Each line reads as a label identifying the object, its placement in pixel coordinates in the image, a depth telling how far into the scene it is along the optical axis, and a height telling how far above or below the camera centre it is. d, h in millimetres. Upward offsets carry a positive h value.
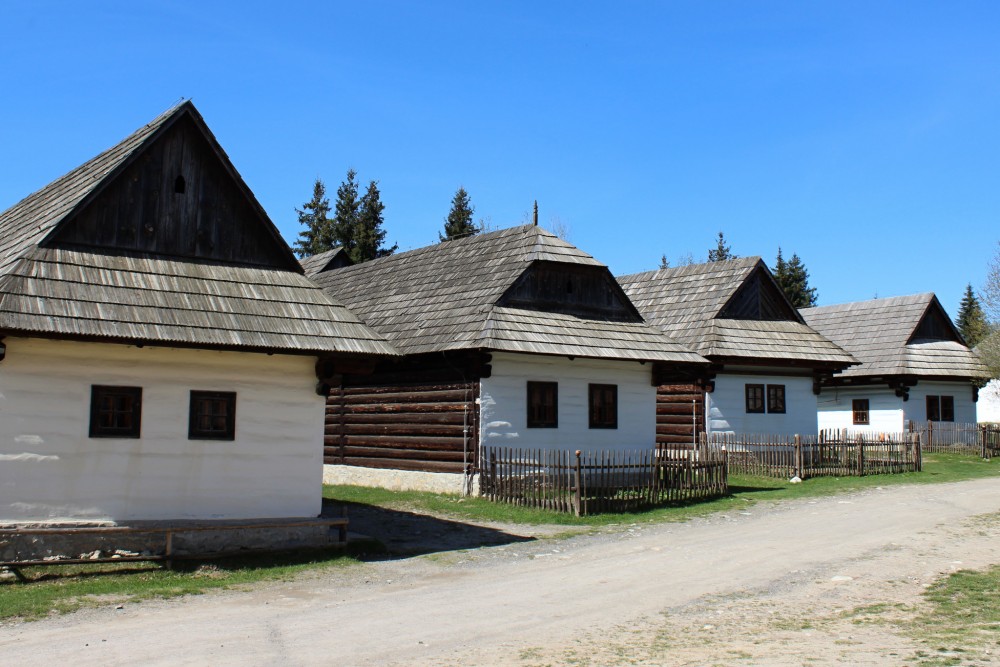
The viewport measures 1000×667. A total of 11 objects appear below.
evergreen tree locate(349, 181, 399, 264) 60719 +13203
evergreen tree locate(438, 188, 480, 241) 63125 +14493
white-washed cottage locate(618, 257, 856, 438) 27109 +2649
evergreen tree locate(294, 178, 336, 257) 62719 +13903
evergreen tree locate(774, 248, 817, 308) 67719 +11722
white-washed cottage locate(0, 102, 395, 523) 12172 +1158
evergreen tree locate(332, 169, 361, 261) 62188 +14635
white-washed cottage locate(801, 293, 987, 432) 34500 +2473
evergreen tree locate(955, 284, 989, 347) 76125 +11298
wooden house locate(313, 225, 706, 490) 20141 +1535
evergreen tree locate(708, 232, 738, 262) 73375 +14515
